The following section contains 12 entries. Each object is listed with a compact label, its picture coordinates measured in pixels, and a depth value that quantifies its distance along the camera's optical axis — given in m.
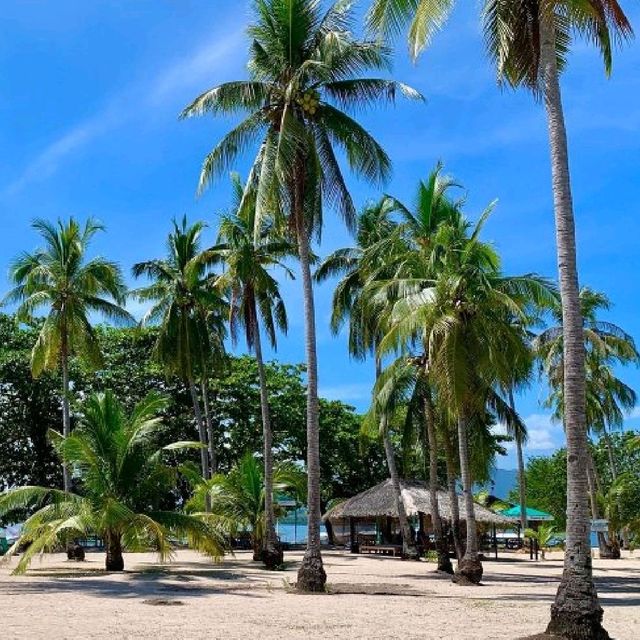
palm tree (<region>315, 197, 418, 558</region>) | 30.47
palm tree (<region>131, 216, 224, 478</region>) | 32.91
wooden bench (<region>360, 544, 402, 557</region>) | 36.09
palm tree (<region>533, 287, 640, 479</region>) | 37.38
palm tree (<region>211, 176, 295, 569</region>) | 26.27
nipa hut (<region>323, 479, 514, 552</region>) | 35.38
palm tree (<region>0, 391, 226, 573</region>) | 21.39
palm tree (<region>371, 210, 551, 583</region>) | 19.91
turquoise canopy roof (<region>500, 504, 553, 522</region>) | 49.03
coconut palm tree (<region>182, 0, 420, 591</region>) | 18.34
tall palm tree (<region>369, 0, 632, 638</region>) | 10.41
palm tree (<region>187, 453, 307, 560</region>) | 28.23
